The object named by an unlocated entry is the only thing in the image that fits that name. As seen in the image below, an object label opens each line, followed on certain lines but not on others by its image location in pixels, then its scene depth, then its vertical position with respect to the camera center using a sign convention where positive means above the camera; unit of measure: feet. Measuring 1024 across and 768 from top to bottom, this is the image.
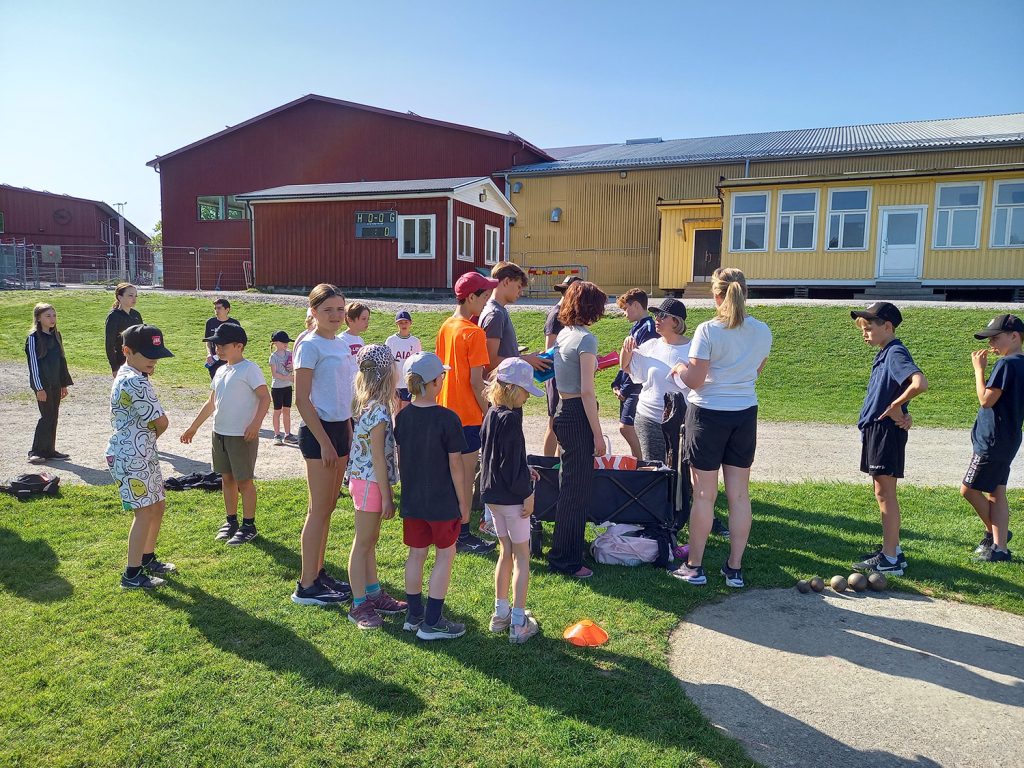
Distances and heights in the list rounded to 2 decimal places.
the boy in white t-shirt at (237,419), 17.53 -3.08
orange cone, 12.81 -6.20
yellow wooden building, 69.36 +12.40
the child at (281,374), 29.73 -3.13
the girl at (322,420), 13.98 -2.45
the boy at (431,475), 12.49 -3.13
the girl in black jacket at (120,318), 29.55 -0.87
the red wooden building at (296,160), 102.89 +23.12
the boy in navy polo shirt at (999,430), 16.87 -2.69
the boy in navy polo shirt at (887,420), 15.66 -2.37
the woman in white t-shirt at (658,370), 18.89 -1.63
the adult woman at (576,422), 15.23 -2.58
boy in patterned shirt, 14.78 -3.23
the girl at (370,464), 13.01 -3.13
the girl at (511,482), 12.95 -3.34
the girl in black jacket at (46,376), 26.20 -3.12
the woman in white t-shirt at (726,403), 14.88 -1.99
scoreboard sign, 79.87 +9.65
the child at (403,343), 25.77 -1.40
